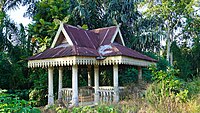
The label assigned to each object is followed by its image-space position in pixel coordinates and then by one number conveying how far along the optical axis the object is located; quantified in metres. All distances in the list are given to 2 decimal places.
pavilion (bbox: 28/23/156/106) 9.88
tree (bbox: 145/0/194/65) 26.25
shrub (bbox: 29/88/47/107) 13.37
